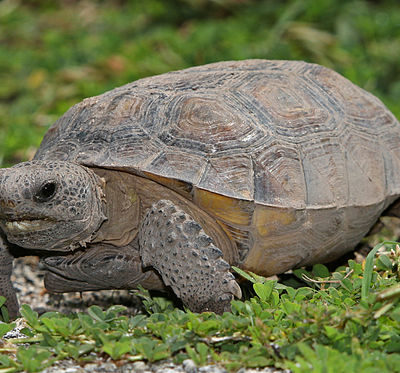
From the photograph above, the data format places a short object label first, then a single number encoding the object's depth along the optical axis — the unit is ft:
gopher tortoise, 18.19
